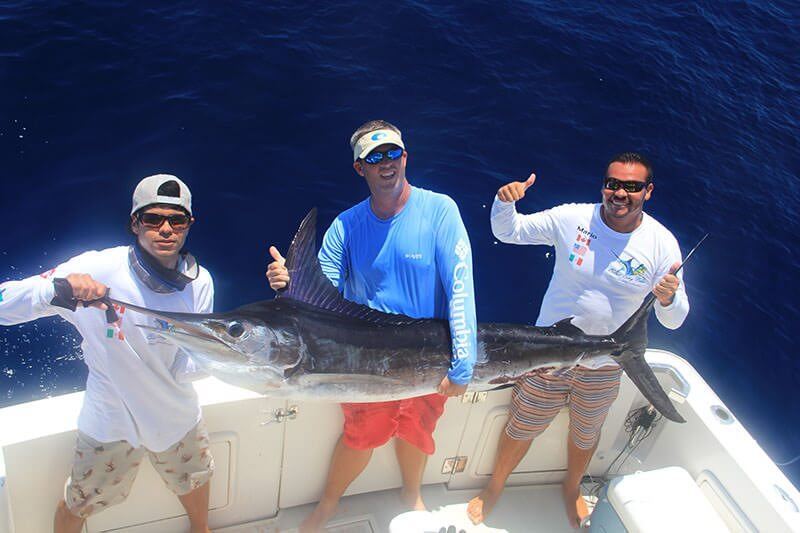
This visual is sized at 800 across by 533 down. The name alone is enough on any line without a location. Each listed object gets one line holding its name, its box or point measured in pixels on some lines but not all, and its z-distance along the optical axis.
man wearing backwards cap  2.11
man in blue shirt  2.45
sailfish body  2.11
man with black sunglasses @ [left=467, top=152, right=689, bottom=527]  2.80
